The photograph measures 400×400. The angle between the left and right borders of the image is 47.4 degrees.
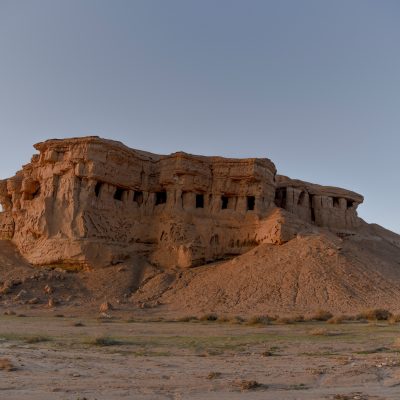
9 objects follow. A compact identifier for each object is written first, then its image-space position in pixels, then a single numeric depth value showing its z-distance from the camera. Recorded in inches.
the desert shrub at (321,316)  737.6
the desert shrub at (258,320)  681.6
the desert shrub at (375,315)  741.9
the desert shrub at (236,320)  704.2
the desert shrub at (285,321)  703.7
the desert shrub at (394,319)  700.3
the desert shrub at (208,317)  754.8
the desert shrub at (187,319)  753.0
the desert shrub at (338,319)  695.7
